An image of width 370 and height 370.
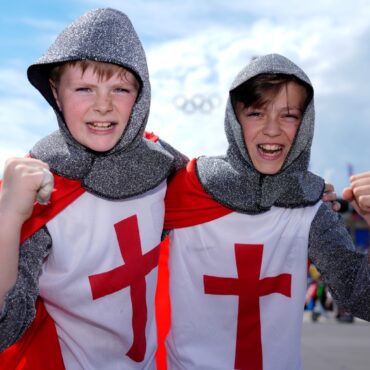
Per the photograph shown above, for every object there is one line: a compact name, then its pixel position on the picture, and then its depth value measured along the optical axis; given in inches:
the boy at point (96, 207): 103.7
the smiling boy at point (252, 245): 115.4
